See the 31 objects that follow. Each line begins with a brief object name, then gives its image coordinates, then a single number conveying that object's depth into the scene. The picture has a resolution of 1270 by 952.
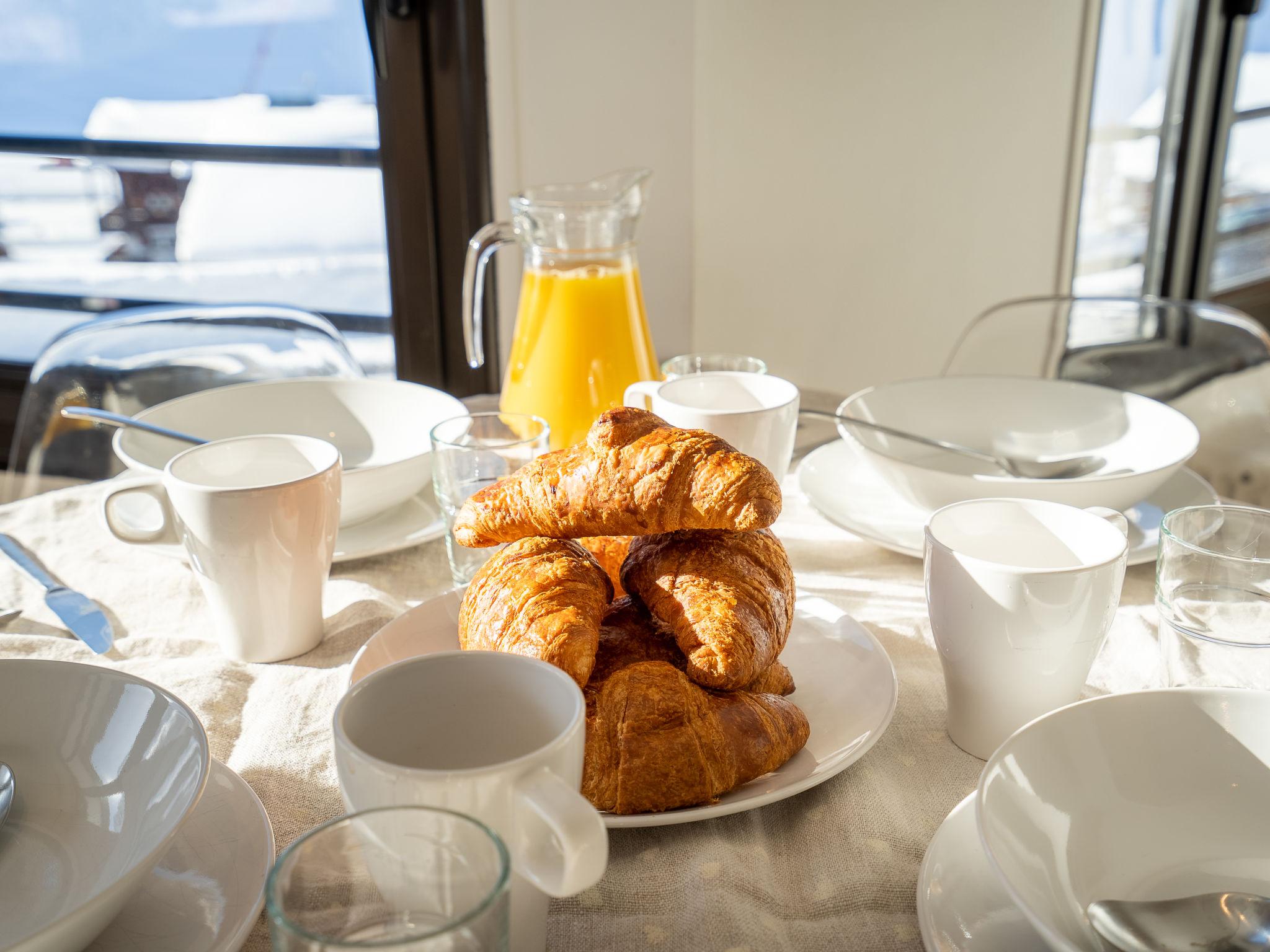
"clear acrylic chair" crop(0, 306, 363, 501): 1.22
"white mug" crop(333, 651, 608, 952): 0.31
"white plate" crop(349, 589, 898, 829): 0.45
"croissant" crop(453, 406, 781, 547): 0.51
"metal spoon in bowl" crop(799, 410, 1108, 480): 0.80
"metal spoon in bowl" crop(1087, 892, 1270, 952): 0.34
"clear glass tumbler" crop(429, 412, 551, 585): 0.67
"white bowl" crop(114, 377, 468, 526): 0.85
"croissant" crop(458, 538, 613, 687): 0.46
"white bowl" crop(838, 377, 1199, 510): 0.71
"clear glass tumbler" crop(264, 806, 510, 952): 0.29
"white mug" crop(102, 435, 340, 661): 0.57
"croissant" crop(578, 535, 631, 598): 0.60
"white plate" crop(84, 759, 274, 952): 0.37
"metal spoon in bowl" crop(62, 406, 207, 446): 0.75
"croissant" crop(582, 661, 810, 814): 0.43
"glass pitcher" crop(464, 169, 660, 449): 0.84
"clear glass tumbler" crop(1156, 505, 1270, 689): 0.52
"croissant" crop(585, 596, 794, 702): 0.50
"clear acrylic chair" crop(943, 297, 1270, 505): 1.12
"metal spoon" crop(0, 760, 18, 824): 0.41
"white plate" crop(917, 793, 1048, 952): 0.37
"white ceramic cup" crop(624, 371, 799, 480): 0.67
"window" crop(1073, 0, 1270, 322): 1.98
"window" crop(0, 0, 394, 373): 1.63
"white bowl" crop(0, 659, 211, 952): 0.38
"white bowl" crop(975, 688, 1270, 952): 0.38
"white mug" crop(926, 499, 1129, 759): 0.47
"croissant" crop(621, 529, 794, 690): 0.47
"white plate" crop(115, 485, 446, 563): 0.74
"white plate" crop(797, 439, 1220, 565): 0.73
